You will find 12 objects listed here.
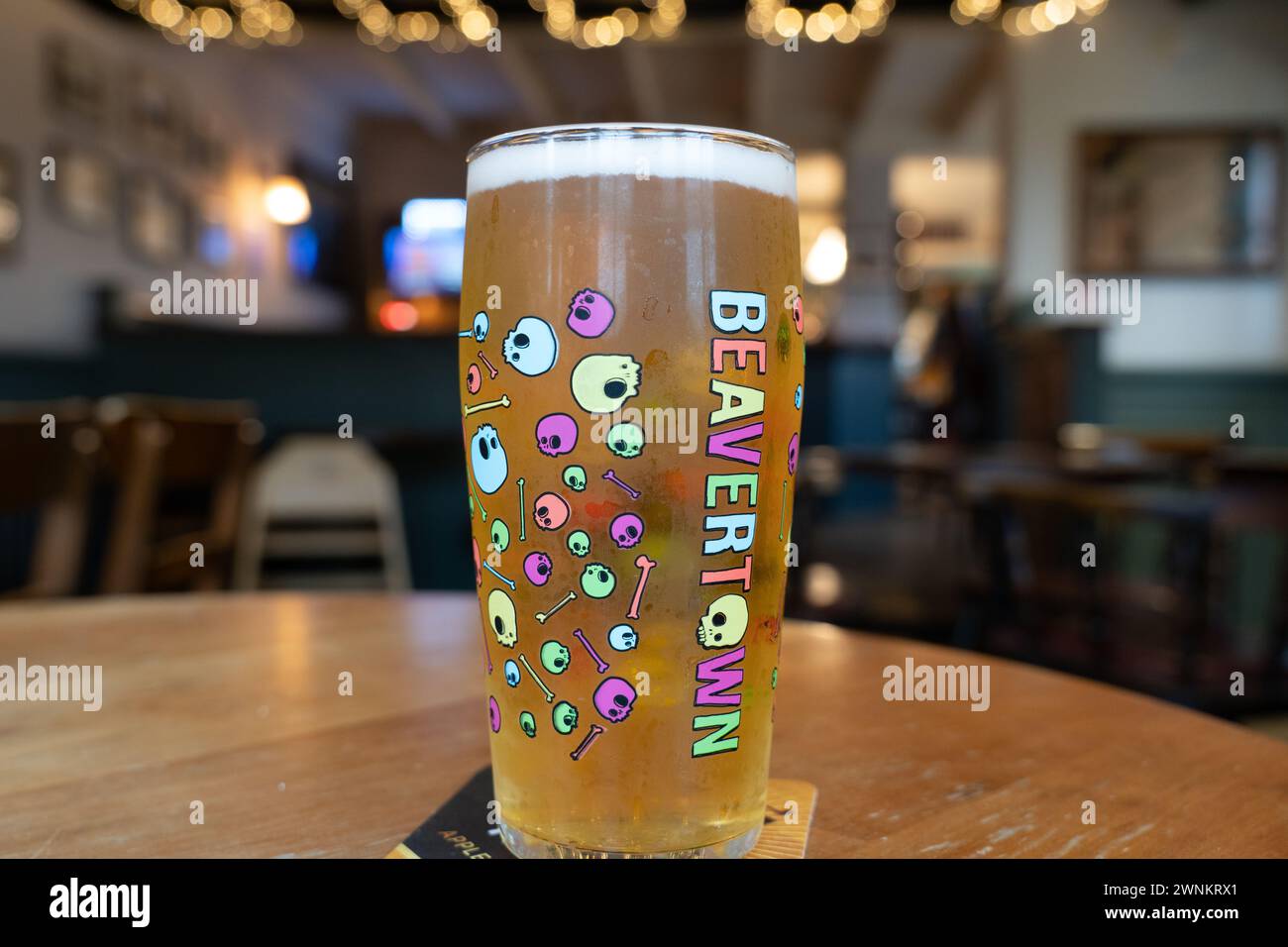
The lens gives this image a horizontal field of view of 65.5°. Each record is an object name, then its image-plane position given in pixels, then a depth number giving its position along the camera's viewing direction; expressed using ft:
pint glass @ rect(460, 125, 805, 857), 1.31
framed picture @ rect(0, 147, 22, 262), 15.80
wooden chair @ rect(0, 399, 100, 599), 4.85
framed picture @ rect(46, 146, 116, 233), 17.10
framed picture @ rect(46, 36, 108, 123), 17.11
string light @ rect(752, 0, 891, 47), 20.44
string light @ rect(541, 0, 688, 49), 20.76
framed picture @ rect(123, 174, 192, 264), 19.57
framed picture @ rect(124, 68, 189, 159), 19.74
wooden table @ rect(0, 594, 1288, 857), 1.39
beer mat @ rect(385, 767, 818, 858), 1.35
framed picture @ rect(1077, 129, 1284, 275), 20.93
